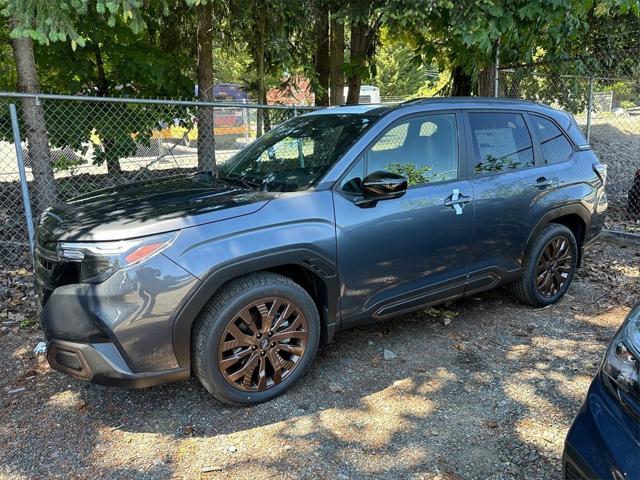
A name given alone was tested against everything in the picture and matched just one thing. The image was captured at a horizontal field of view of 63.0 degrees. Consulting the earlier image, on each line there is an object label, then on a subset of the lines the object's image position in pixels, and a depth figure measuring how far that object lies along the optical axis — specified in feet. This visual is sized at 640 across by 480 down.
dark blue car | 6.05
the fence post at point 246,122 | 29.66
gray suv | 9.32
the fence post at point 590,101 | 25.74
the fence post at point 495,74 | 24.67
